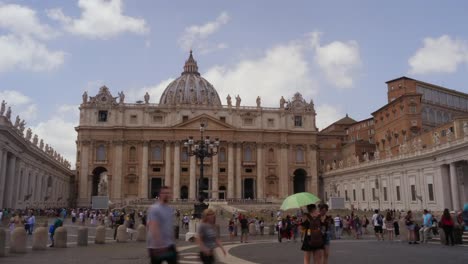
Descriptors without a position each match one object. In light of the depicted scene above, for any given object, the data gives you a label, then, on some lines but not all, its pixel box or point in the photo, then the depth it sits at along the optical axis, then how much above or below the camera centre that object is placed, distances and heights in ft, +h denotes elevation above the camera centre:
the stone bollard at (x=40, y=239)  55.83 -3.95
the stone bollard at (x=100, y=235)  66.74 -4.23
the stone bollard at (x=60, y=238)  58.70 -4.06
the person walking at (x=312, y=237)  30.63 -2.25
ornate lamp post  90.36 +12.88
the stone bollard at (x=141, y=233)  74.23 -4.39
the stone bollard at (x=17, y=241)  51.13 -3.83
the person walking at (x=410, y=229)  62.59 -3.45
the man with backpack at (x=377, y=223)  69.61 -2.85
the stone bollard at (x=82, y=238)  62.69 -4.36
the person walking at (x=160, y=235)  21.04 -1.36
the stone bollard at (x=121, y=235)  71.41 -4.51
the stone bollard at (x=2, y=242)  46.74 -3.61
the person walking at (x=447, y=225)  54.80 -2.62
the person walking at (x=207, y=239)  24.58 -1.85
